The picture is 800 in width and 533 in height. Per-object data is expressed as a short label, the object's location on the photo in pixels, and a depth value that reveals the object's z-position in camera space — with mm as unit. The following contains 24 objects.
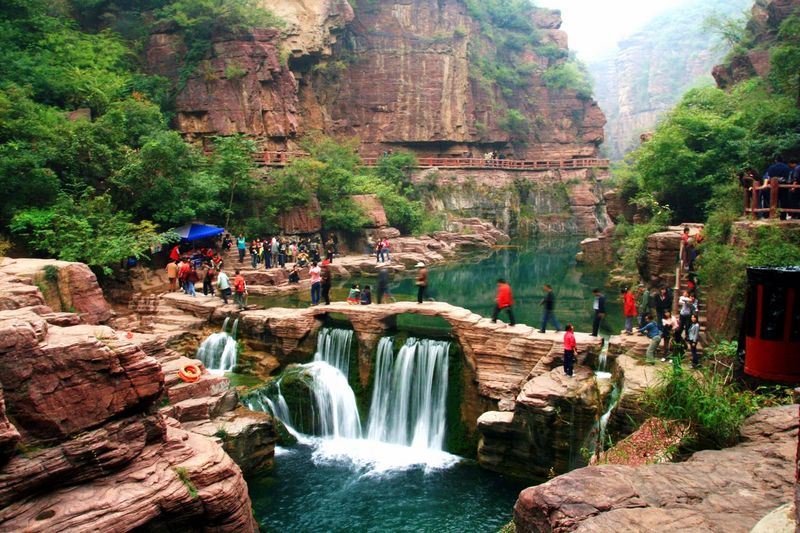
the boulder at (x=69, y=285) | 13000
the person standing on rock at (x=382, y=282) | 15375
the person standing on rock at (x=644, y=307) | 12221
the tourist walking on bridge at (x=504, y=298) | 12797
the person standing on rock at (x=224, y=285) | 16656
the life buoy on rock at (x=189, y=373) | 12102
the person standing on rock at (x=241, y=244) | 22438
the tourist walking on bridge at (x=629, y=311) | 12375
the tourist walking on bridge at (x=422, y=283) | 14281
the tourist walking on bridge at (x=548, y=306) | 12594
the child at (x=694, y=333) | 10623
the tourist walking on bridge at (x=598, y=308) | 12273
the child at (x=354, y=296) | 15977
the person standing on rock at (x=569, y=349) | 11156
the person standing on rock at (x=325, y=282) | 15422
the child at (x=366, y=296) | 15445
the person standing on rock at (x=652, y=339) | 11203
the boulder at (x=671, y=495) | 4770
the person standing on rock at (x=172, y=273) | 18078
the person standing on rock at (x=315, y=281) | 16203
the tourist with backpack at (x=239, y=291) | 16375
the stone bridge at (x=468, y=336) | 12383
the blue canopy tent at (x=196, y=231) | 20859
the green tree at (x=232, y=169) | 24547
